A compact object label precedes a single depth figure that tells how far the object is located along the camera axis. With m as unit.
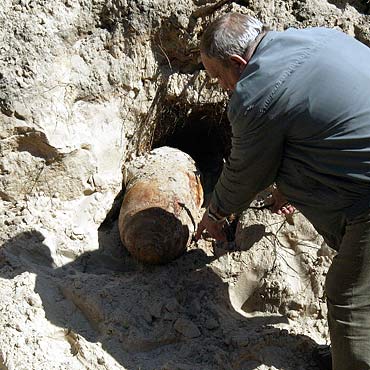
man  3.11
